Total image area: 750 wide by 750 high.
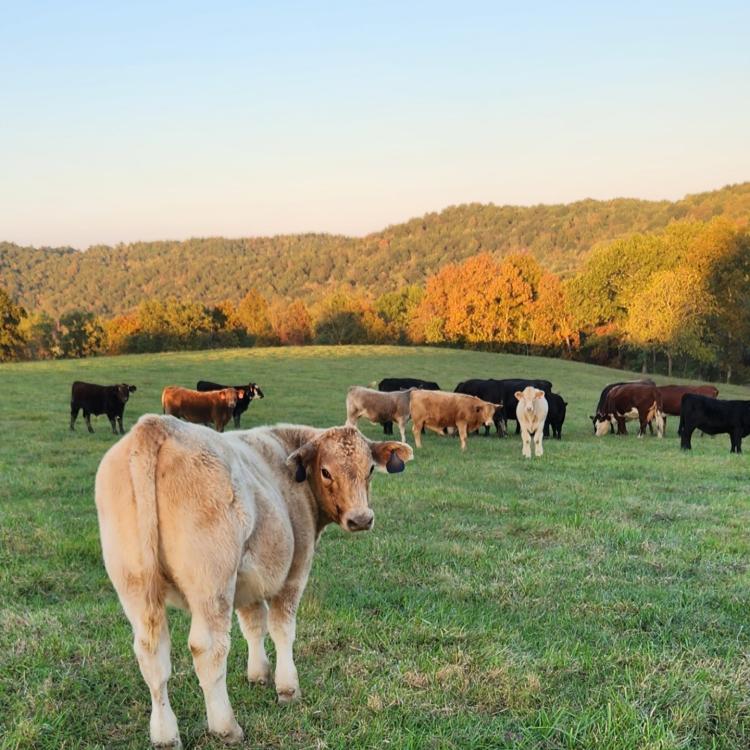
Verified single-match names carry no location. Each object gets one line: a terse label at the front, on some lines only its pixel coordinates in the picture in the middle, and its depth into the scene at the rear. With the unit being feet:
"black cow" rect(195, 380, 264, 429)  74.06
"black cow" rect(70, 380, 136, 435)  64.64
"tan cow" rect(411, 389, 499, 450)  59.88
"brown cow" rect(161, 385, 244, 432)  65.10
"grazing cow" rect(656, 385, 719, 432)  83.87
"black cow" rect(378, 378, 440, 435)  81.29
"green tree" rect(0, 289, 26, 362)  212.43
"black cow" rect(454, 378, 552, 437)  69.31
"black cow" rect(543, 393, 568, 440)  70.69
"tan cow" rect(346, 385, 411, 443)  63.26
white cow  53.93
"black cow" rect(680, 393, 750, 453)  59.11
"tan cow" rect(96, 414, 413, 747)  11.02
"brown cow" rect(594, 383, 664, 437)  74.28
